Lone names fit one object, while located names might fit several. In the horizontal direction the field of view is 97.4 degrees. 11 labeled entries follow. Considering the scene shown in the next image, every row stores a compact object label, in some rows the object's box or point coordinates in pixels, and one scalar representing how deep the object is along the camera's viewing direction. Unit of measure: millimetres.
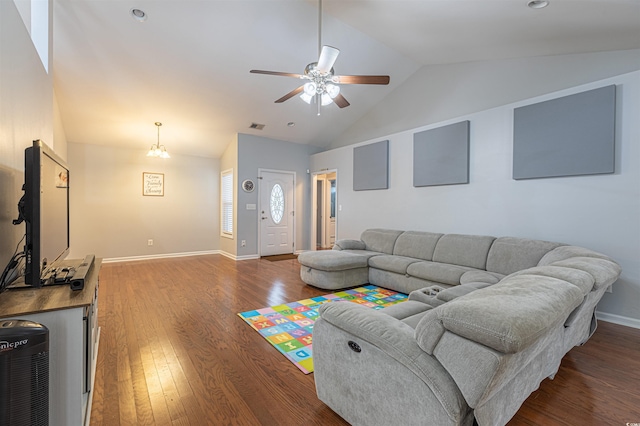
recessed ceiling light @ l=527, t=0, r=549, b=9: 2505
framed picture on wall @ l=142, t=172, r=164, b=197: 6461
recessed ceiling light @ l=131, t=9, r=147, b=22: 3206
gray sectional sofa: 979
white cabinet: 1322
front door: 6805
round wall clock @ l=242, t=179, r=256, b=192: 6450
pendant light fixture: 5152
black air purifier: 1031
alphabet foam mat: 2369
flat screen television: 1445
